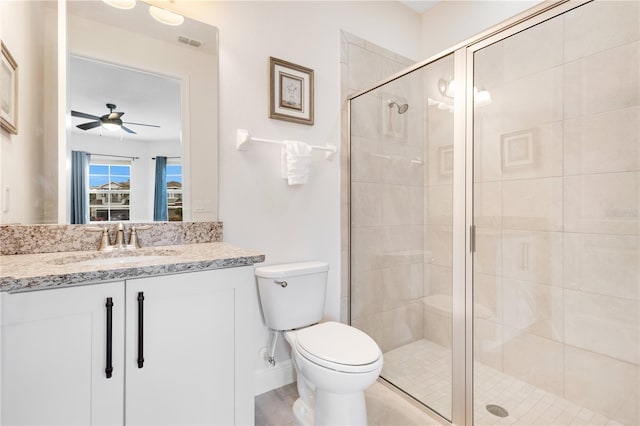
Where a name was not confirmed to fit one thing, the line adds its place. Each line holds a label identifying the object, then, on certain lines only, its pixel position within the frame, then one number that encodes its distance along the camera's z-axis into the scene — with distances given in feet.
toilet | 4.30
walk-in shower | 4.65
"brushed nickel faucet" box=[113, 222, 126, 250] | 4.67
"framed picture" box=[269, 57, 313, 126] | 6.12
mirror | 4.34
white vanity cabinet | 2.94
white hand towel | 6.04
